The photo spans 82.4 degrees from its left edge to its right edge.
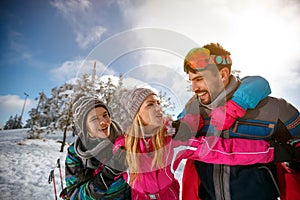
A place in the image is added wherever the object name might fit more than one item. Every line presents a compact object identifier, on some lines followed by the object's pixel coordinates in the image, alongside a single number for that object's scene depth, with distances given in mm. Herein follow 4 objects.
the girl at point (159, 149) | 1187
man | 1250
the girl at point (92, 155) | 1373
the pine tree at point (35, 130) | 16850
